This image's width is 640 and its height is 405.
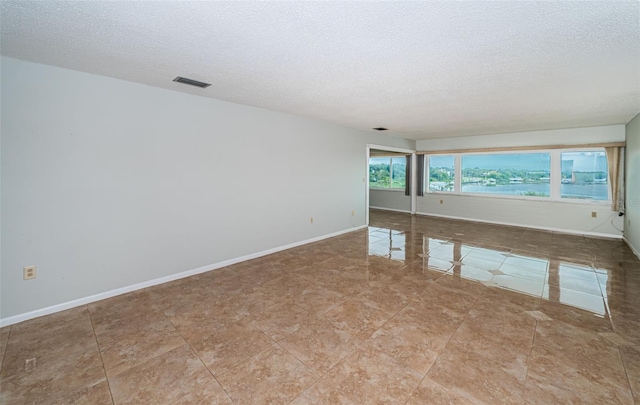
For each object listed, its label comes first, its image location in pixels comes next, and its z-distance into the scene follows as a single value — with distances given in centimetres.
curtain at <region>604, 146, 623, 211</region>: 528
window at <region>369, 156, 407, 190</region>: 891
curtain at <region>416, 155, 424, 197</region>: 818
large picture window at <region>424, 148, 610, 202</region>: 573
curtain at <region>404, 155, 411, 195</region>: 837
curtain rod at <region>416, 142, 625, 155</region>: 534
